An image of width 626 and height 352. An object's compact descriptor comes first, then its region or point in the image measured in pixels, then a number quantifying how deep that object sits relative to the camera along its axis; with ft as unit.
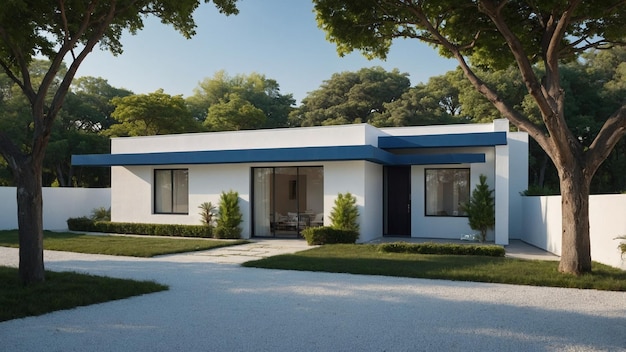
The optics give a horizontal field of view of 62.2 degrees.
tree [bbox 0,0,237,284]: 26.11
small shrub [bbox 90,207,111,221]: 68.80
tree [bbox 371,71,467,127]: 114.73
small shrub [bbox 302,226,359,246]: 49.65
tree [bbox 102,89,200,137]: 110.83
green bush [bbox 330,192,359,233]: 51.19
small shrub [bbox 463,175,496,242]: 51.90
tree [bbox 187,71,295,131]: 134.76
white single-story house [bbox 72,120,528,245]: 52.49
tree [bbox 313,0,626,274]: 30.48
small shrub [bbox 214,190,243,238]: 55.62
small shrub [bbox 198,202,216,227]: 58.08
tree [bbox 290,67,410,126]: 129.59
